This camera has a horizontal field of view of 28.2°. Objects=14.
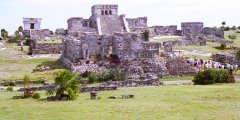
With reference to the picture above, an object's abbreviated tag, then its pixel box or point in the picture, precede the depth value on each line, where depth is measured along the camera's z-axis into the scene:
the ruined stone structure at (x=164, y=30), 91.19
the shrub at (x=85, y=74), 48.23
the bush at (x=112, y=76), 46.25
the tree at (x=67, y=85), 31.05
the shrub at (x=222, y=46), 76.09
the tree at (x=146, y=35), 71.79
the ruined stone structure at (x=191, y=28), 91.81
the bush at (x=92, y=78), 45.47
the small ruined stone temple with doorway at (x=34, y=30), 80.56
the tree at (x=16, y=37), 78.64
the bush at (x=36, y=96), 32.47
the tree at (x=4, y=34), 86.49
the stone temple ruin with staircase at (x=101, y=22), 78.06
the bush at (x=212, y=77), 39.84
